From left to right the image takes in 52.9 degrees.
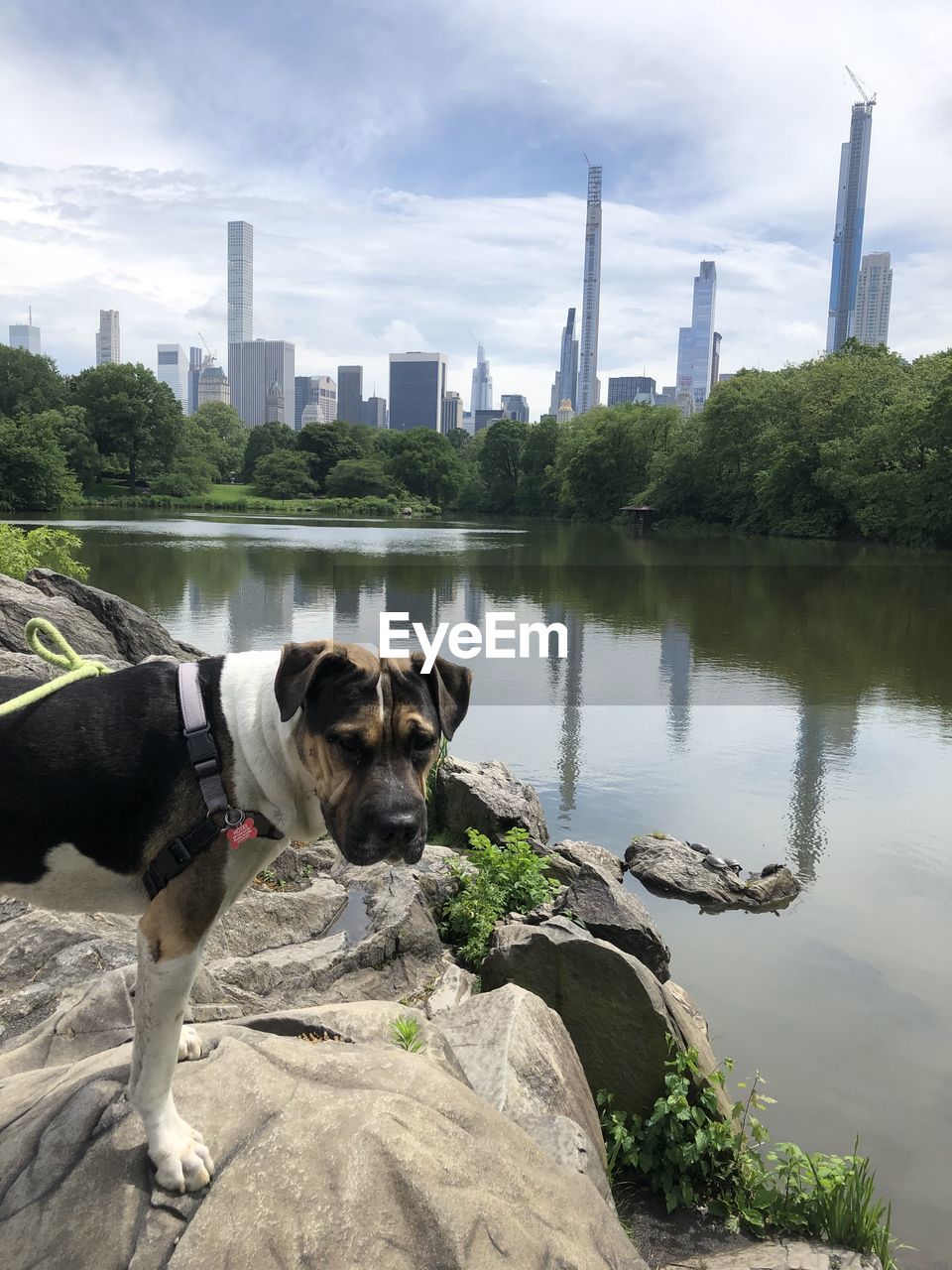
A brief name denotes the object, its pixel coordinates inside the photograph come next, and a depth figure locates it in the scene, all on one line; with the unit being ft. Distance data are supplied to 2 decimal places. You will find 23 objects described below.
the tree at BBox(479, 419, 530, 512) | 420.36
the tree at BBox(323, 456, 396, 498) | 433.07
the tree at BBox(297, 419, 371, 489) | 458.50
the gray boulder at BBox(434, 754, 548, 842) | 31.76
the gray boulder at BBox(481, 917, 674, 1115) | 18.78
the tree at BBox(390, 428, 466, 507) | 442.50
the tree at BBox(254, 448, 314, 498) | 426.92
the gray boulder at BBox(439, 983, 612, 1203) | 14.15
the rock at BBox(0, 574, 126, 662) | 36.65
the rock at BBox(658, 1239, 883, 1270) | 15.11
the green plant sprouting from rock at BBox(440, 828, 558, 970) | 23.07
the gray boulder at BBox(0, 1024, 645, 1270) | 9.90
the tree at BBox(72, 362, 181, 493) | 357.00
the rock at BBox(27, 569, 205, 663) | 45.01
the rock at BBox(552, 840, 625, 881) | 30.99
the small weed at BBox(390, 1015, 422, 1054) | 14.57
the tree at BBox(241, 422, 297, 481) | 487.20
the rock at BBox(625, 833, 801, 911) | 31.48
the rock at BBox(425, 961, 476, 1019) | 18.97
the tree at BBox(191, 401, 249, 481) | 476.95
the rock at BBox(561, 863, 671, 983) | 24.31
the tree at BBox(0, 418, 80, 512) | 262.88
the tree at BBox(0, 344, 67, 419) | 352.49
